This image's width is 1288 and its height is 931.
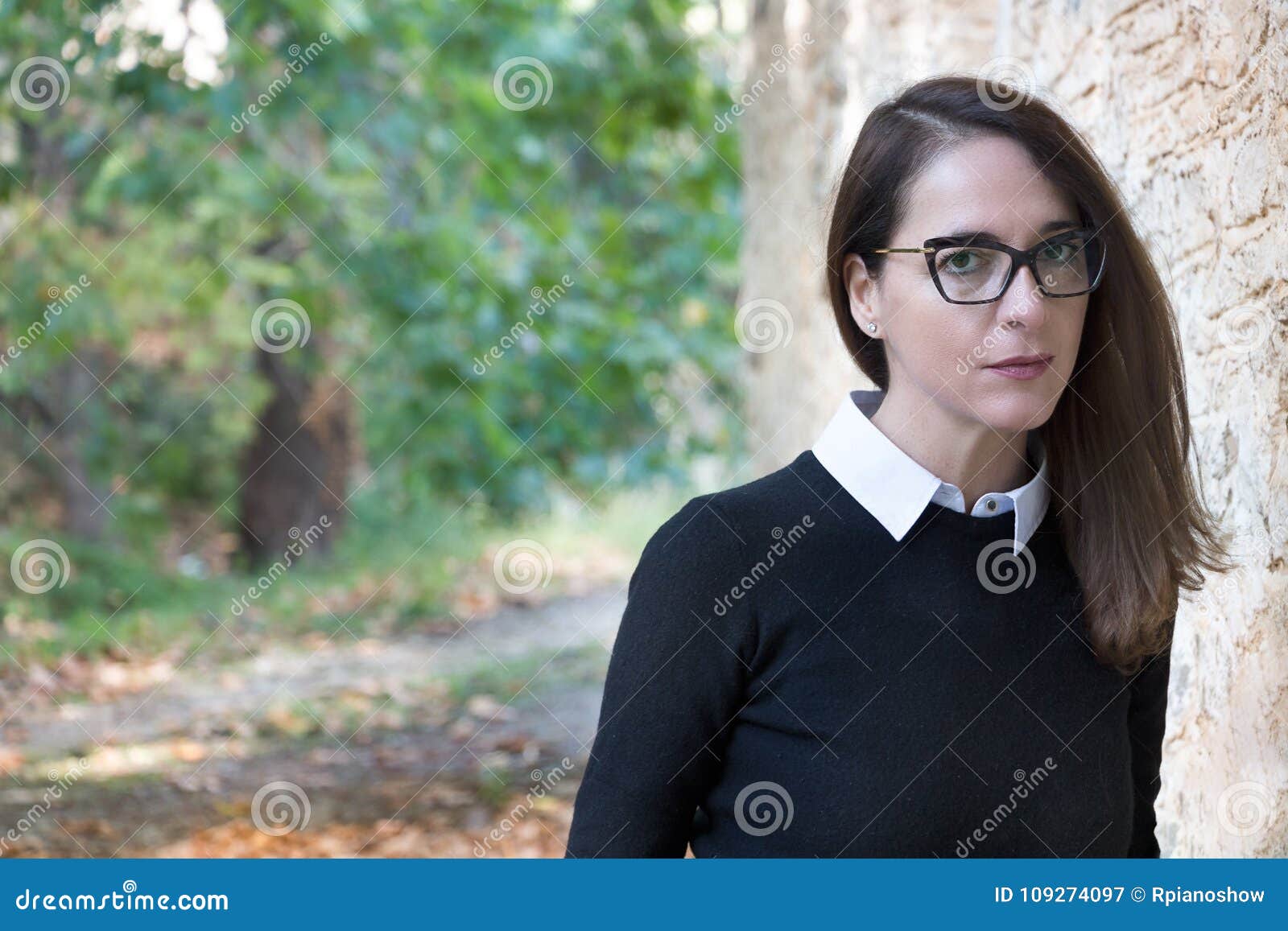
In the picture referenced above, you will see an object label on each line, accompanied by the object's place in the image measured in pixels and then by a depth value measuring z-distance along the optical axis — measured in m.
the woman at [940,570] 3.26
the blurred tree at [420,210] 12.44
